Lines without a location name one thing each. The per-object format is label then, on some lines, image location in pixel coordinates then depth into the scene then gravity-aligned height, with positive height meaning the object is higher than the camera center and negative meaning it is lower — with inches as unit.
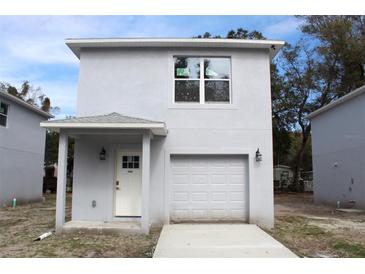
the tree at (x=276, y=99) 1195.9 +257.1
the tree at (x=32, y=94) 1310.3 +307.4
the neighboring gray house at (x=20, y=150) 666.8 +51.8
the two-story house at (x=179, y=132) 415.8 +51.5
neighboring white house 1430.4 +5.8
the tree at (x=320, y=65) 1029.2 +339.7
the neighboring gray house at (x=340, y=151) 621.3 +52.1
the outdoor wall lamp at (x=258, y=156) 414.6 +24.0
